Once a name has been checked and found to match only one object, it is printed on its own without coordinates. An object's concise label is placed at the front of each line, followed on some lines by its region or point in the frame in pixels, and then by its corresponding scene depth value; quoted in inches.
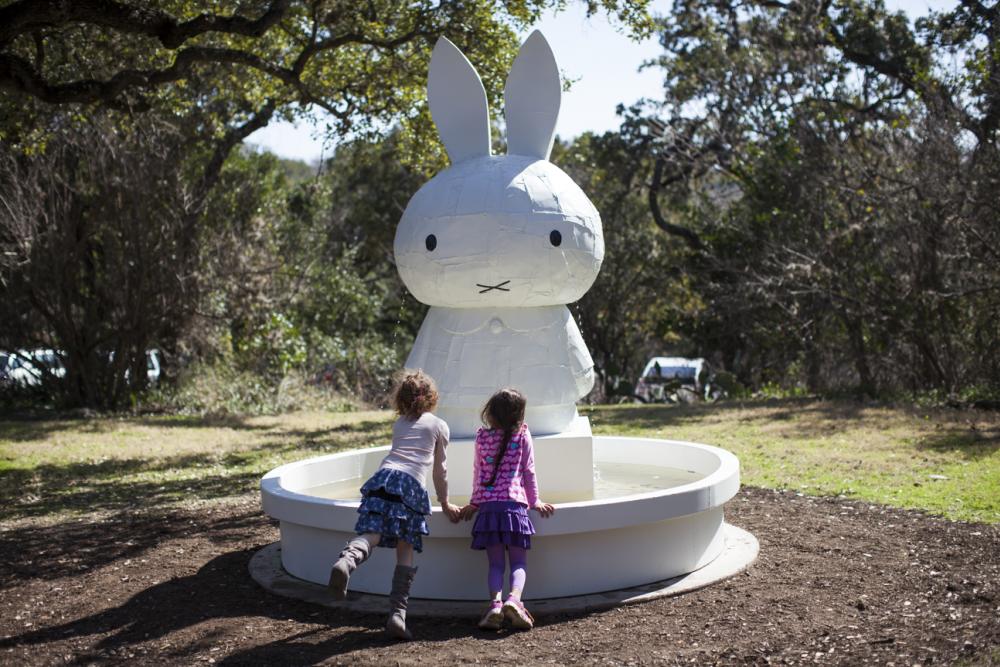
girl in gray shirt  208.1
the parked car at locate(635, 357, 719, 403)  824.1
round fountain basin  224.5
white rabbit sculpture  269.0
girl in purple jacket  214.5
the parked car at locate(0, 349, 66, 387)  676.1
